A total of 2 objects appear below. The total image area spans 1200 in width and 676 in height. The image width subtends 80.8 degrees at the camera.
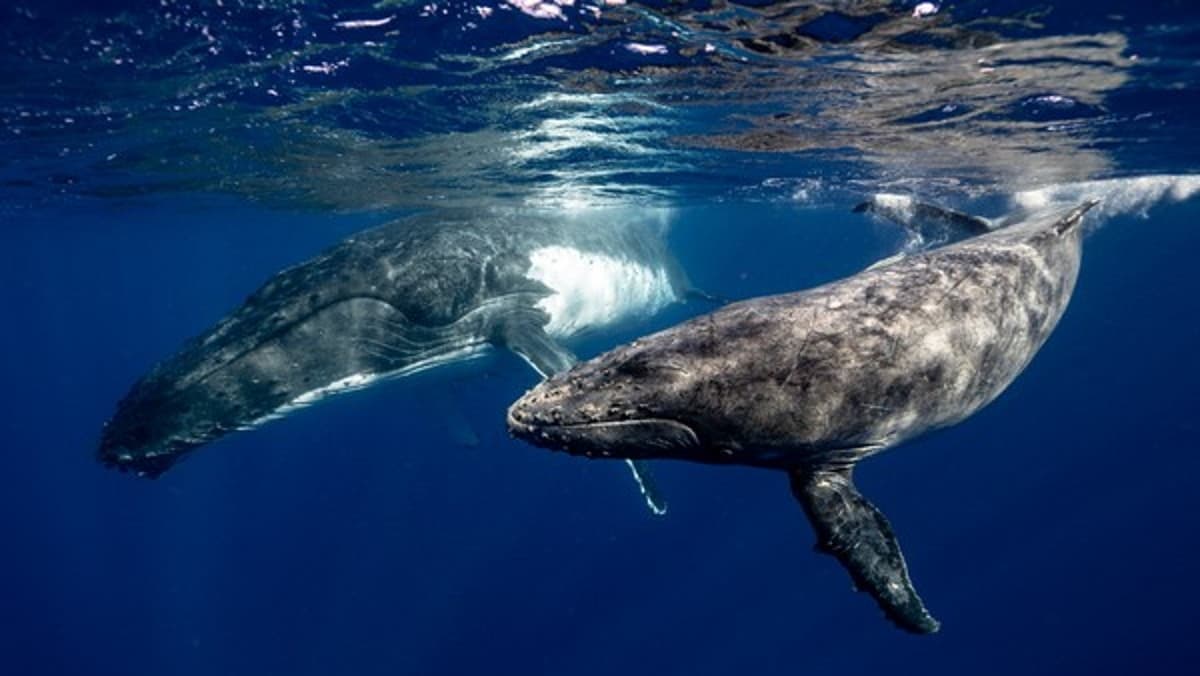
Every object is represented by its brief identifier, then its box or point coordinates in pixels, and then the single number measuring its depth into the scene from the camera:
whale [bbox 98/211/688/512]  7.02
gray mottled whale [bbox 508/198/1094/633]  3.88
